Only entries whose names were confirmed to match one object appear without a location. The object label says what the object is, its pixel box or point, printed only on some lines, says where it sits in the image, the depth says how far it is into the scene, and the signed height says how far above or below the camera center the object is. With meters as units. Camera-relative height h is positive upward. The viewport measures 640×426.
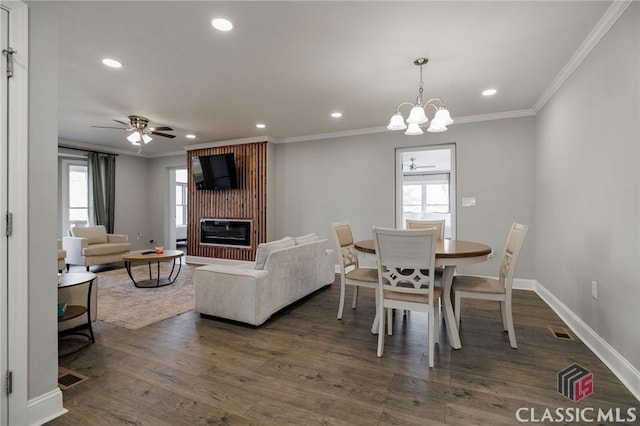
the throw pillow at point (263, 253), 3.15 -0.40
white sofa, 2.95 -0.73
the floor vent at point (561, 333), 2.69 -1.08
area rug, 3.22 -1.08
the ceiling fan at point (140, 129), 4.42 +1.28
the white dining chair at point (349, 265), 3.02 -0.58
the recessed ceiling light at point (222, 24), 2.21 +1.41
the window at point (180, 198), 9.19 +0.49
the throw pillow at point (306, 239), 3.81 -0.33
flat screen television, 6.08 +0.87
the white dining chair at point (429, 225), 3.74 -0.13
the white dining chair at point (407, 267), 2.20 -0.44
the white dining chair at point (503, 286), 2.50 -0.62
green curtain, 6.65 +0.59
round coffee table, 4.25 -0.63
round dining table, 2.39 -0.36
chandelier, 2.77 +0.87
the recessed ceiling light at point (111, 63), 2.80 +1.42
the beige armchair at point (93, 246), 5.50 -0.60
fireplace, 6.17 -0.38
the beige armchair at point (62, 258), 4.88 -0.71
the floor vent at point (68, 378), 1.98 -1.11
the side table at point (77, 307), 2.41 -0.79
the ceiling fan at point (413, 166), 8.16 +1.37
